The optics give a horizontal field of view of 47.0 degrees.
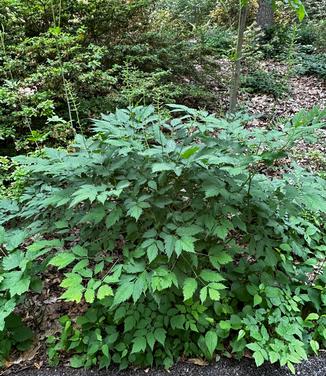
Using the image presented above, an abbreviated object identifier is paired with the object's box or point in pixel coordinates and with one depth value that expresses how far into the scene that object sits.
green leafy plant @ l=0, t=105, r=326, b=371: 2.16
